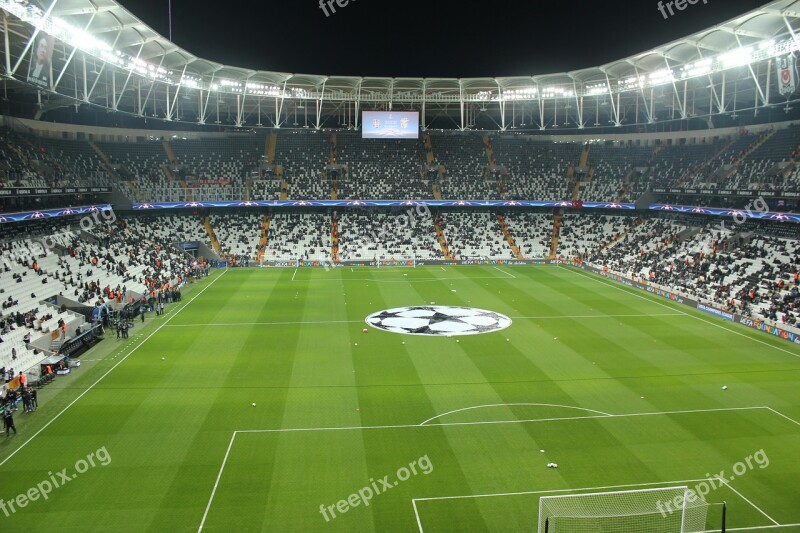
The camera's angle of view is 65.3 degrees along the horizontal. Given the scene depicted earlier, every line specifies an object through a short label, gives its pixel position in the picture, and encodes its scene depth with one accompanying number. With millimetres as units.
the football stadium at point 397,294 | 18984
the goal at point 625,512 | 16328
